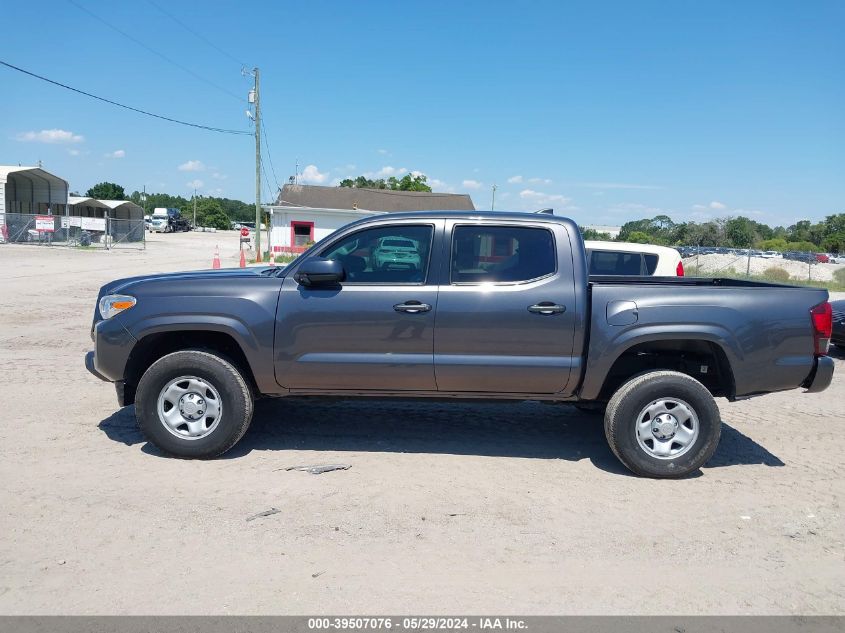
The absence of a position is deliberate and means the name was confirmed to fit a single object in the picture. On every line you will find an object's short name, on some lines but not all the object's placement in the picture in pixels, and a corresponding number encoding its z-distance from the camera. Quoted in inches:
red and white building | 1581.0
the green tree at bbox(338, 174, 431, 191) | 2635.3
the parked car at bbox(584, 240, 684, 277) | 377.4
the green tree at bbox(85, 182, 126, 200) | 4815.5
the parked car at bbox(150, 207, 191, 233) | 2944.4
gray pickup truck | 197.9
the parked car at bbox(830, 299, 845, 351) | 426.3
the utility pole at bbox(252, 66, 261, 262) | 1441.9
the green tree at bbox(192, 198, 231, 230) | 4800.7
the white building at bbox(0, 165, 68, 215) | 1726.5
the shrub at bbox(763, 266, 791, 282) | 1213.7
